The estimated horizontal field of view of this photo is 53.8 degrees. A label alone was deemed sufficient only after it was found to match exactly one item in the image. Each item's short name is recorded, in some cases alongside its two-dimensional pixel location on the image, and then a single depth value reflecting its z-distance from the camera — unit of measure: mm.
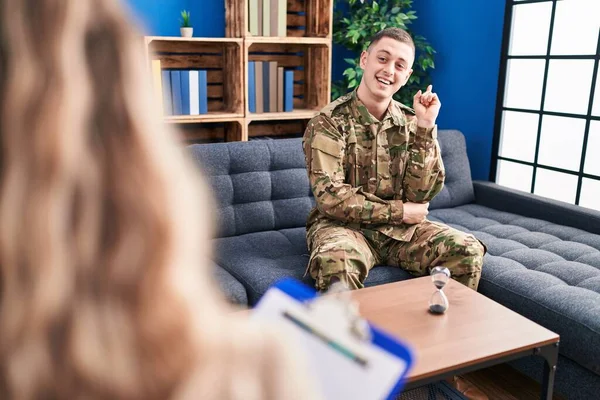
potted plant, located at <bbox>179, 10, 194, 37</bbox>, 3182
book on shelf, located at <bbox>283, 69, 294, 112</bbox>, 3502
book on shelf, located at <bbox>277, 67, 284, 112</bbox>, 3477
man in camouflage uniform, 2182
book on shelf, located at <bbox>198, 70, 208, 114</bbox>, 3262
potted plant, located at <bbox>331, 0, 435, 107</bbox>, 3549
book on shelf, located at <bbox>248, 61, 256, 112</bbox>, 3365
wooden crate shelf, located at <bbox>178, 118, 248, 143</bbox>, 3396
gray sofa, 1903
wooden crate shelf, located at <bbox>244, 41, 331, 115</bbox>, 3613
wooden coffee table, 1402
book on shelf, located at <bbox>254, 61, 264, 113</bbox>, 3400
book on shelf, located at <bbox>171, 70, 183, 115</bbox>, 3197
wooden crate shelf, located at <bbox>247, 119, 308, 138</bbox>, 3740
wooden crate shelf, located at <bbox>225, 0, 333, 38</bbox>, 3240
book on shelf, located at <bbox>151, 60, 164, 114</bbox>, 3096
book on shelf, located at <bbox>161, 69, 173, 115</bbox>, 3152
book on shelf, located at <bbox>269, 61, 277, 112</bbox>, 3443
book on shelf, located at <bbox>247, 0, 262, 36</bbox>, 3275
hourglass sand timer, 1646
